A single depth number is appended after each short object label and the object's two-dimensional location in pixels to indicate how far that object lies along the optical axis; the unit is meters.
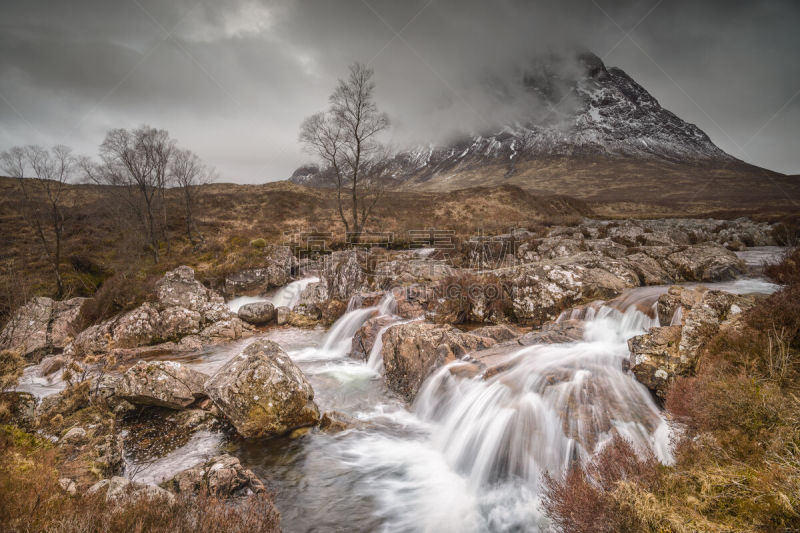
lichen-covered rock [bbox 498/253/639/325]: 11.15
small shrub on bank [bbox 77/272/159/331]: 14.01
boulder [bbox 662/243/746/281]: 11.95
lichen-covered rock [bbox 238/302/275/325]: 15.40
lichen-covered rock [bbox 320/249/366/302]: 16.05
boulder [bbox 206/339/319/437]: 6.48
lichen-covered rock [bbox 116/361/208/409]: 7.02
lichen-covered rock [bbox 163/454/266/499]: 4.48
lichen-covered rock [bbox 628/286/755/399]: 5.33
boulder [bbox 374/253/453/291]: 15.08
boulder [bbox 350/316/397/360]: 11.25
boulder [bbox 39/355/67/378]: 10.56
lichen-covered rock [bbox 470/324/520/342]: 9.17
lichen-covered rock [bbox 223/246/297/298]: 18.98
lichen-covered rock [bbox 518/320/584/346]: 8.34
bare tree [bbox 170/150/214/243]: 30.20
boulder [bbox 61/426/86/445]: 4.95
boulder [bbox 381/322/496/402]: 8.22
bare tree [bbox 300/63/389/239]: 23.30
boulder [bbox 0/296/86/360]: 12.11
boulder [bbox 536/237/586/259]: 17.36
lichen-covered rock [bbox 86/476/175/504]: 3.10
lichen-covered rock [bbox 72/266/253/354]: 12.67
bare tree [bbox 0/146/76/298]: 19.47
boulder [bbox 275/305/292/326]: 15.66
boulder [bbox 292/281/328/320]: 16.36
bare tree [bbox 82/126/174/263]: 23.73
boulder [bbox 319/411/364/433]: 7.08
